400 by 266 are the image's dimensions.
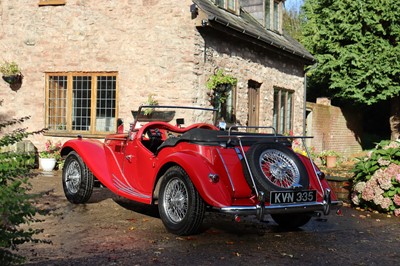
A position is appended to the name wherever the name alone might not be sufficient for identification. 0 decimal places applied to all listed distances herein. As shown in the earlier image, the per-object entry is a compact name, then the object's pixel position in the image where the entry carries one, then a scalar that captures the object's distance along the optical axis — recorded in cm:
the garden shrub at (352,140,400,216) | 717
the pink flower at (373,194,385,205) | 724
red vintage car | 496
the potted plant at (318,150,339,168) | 1481
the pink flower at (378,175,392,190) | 716
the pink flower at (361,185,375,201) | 740
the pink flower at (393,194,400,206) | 705
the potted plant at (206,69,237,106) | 1105
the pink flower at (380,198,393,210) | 718
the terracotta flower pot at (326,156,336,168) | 1480
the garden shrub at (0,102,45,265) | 260
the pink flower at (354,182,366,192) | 768
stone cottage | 1088
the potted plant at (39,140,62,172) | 1182
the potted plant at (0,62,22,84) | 1240
